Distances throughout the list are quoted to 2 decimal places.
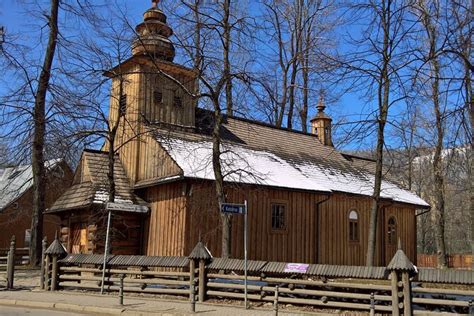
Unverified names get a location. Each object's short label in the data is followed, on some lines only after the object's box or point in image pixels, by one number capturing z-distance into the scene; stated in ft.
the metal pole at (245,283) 41.97
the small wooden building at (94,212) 69.87
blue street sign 41.86
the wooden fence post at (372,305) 37.88
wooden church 68.80
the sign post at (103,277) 50.37
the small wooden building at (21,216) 137.39
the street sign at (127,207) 50.60
